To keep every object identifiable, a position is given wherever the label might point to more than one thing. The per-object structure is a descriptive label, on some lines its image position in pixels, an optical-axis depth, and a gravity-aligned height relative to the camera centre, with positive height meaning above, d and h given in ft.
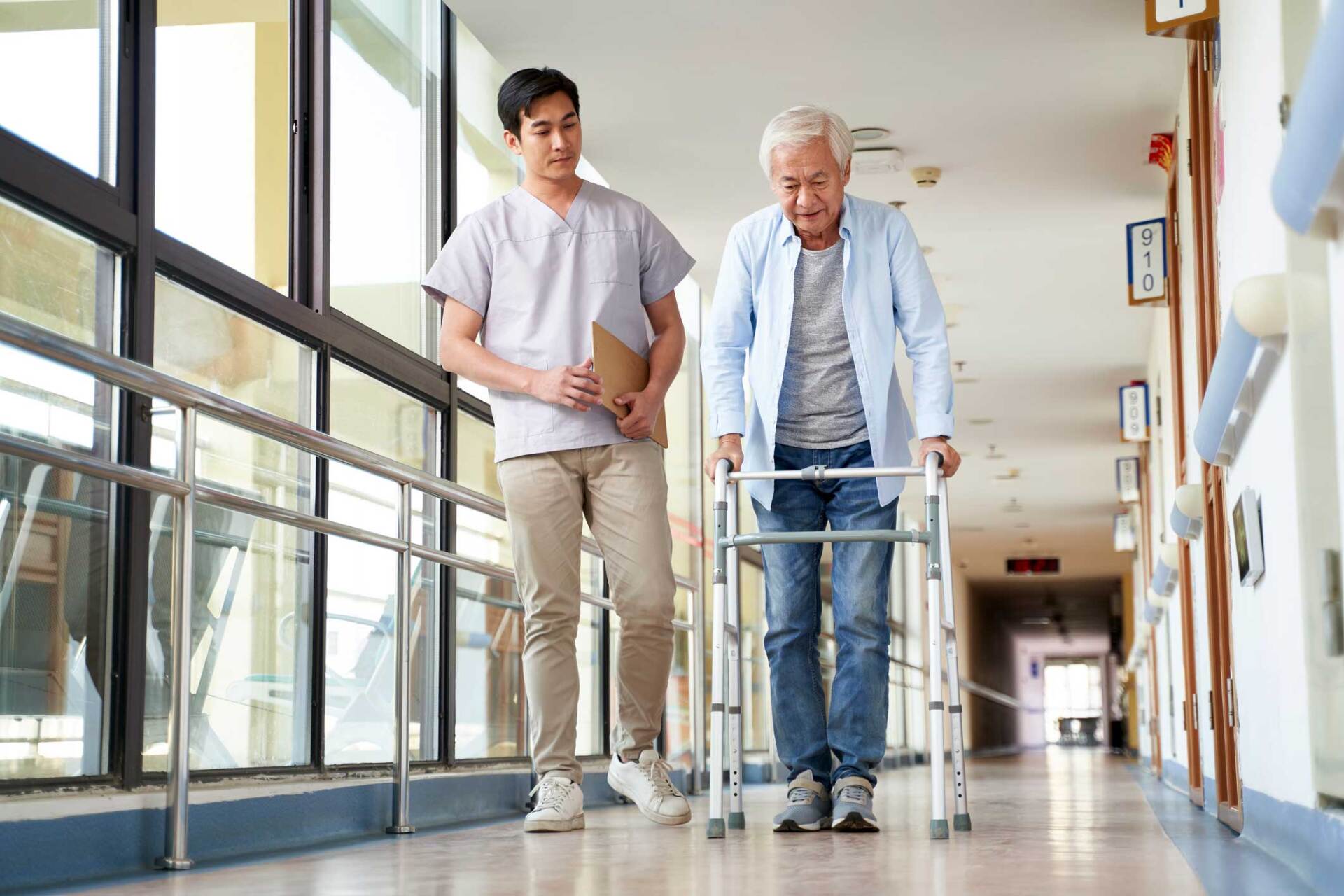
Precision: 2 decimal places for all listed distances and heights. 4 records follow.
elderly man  8.27 +1.41
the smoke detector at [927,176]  18.28 +5.73
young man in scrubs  8.51 +1.25
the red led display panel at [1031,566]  59.00 +2.90
